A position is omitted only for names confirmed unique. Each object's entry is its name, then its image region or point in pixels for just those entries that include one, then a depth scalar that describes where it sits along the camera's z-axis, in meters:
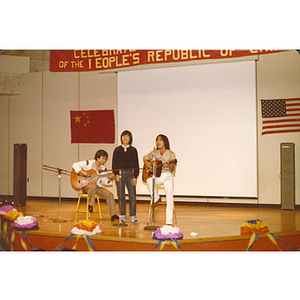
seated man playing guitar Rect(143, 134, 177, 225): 4.22
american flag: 5.33
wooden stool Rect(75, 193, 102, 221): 4.47
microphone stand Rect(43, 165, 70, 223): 4.45
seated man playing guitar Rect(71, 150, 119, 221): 4.56
